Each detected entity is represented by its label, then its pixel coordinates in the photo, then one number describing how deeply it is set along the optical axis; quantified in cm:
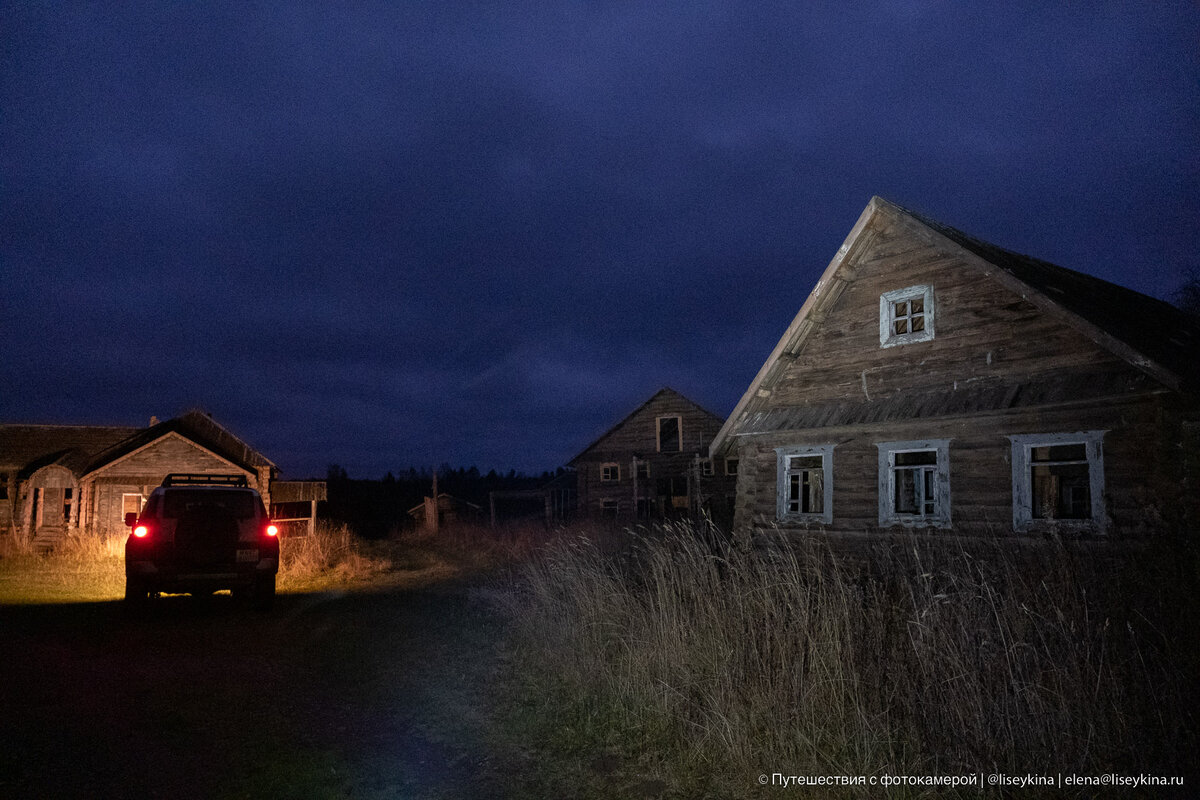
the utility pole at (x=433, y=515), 2994
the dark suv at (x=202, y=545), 1001
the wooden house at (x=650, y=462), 3391
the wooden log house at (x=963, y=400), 948
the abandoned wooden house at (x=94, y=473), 2473
